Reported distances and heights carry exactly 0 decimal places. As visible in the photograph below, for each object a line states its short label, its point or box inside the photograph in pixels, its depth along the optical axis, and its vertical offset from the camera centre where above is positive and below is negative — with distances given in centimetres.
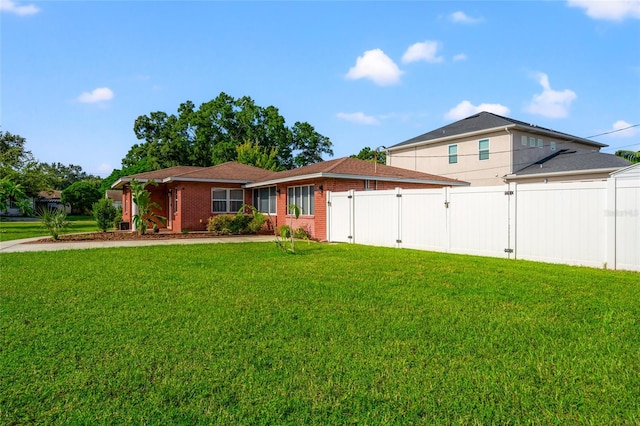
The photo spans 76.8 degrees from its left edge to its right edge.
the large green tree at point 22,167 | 3272 +344
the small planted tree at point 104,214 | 1989 -39
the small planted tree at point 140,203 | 1828 +14
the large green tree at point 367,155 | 4828 +598
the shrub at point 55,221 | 1631 -59
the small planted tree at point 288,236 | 1145 -122
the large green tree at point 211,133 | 4706 +872
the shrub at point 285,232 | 1336 -101
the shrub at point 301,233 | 1659 -118
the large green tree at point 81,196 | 5569 +148
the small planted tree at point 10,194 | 2309 +82
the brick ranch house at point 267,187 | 1616 +87
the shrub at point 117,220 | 2305 -77
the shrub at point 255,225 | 1965 -96
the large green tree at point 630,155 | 2788 +335
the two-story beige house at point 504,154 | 2305 +322
